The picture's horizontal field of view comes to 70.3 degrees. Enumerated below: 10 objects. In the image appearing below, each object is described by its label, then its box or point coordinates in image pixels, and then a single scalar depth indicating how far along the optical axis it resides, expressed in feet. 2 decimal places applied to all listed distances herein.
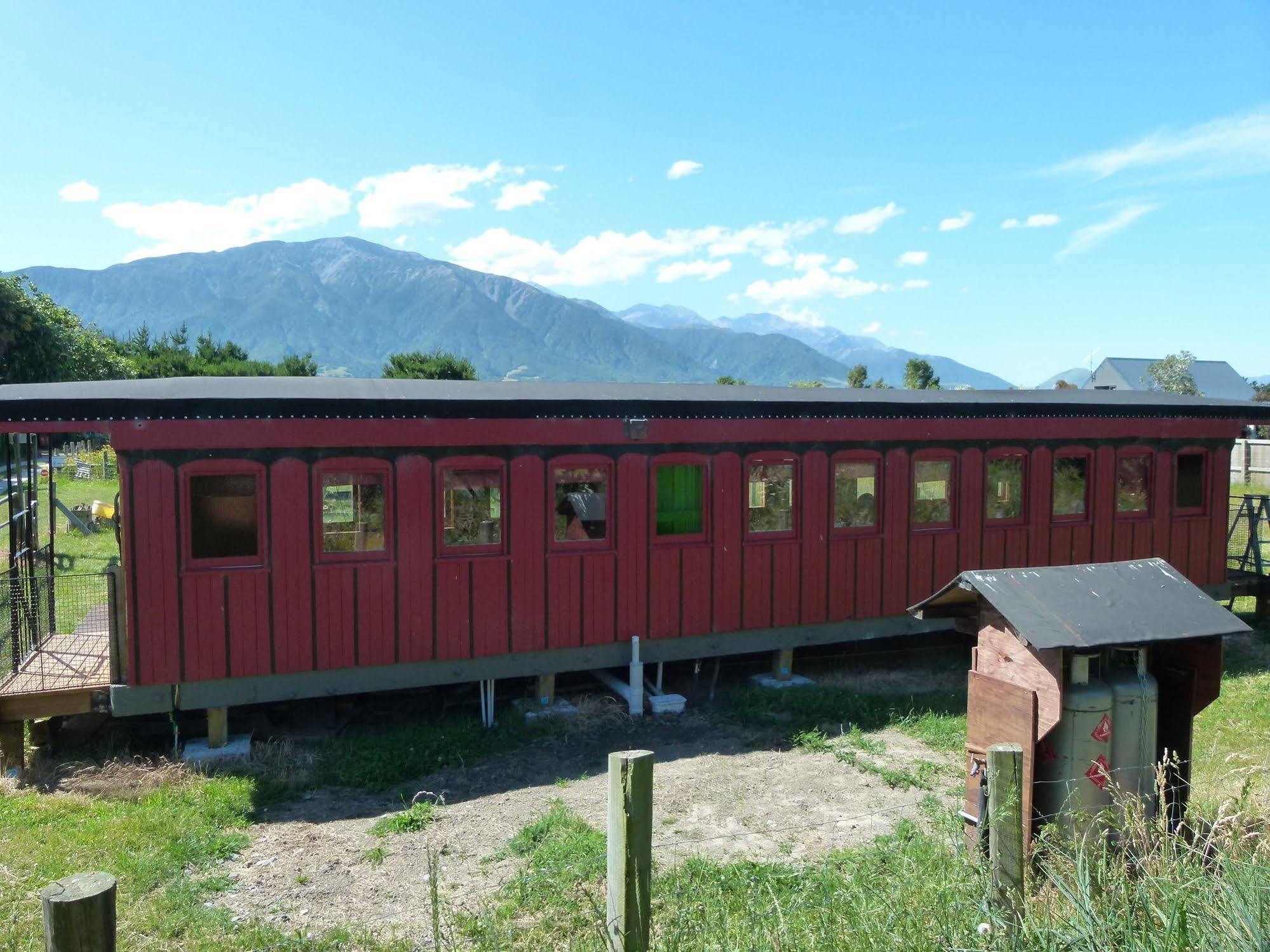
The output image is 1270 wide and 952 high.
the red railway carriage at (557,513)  27.27
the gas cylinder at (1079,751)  15.06
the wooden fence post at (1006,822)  12.92
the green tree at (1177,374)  186.09
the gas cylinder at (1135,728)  15.49
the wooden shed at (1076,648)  14.75
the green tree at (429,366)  167.84
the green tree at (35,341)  101.14
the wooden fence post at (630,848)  11.65
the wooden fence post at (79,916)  8.52
